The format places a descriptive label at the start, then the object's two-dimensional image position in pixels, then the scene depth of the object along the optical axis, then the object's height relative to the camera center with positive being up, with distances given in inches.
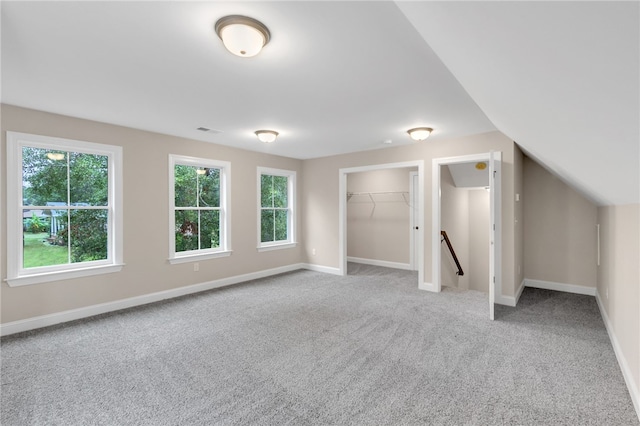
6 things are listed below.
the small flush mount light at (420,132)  157.6 +41.9
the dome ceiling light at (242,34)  69.9 +43.2
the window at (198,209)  182.7 +3.1
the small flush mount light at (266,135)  166.1 +43.4
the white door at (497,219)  161.9 -4.7
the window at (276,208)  234.7 +4.1
